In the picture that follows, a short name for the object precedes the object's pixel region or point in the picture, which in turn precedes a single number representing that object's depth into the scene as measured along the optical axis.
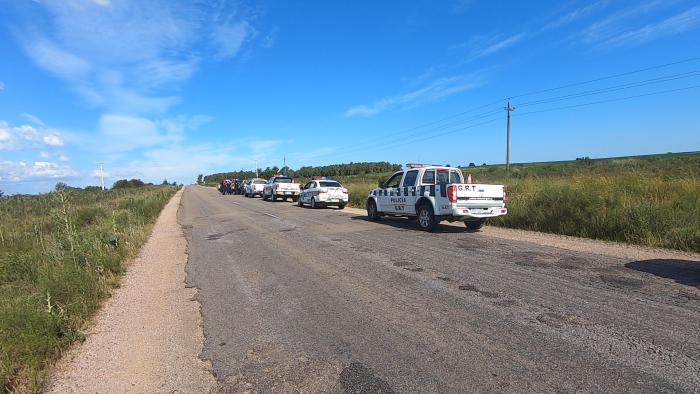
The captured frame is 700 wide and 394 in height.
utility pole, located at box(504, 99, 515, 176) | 38.92
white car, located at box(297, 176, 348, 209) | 22.75
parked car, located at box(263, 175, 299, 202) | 30.22
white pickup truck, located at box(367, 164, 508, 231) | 11.31
